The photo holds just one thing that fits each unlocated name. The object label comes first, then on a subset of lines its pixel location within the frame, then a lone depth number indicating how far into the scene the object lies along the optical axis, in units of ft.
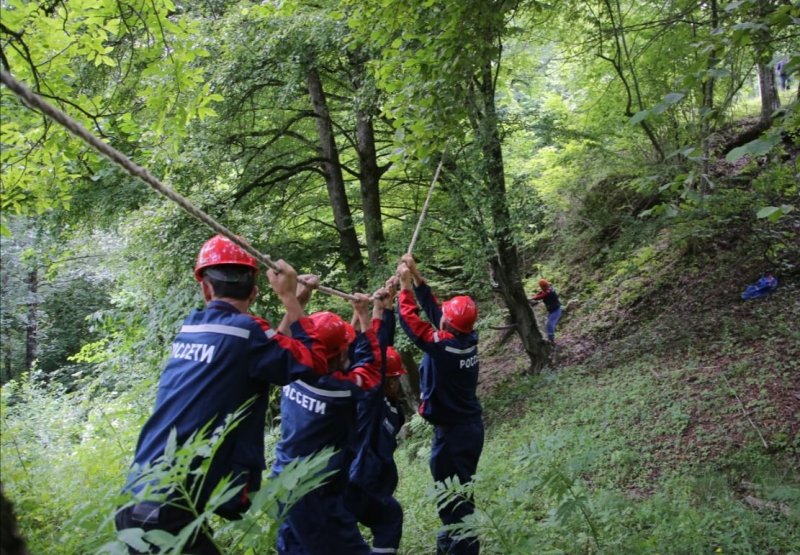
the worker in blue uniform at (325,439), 11.32
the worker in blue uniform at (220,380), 8.48
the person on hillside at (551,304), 38.45
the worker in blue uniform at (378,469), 14.23
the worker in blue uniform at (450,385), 15.67
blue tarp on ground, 29.63
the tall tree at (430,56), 16.69
